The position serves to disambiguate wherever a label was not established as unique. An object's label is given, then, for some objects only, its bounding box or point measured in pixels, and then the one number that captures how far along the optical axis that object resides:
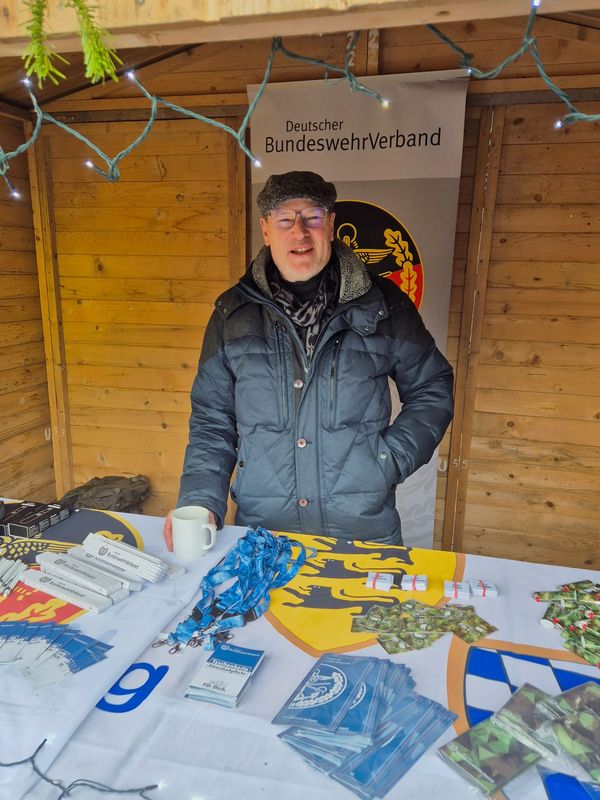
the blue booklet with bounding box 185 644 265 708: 0.71
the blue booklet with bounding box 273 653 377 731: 0.67
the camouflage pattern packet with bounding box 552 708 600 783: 0.61
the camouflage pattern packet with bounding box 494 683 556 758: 0.63
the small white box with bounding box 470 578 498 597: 0.95
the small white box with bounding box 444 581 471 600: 0.94
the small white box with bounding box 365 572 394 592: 0.97
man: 1.34
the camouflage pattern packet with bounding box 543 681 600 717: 0.68
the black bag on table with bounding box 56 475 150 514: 2.72
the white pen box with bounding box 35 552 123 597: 0.95
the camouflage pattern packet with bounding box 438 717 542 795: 0.60
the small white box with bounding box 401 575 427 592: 0.96
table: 0.61
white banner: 2.21
